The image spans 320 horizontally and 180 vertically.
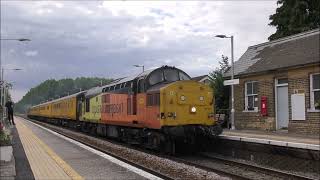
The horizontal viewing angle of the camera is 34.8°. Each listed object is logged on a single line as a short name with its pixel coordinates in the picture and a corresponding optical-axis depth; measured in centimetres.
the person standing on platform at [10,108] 3188
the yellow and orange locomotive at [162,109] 1711
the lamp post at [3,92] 5154
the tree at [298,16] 3566
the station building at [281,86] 2114
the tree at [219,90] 3159
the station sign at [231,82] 2555
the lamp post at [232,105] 2675
